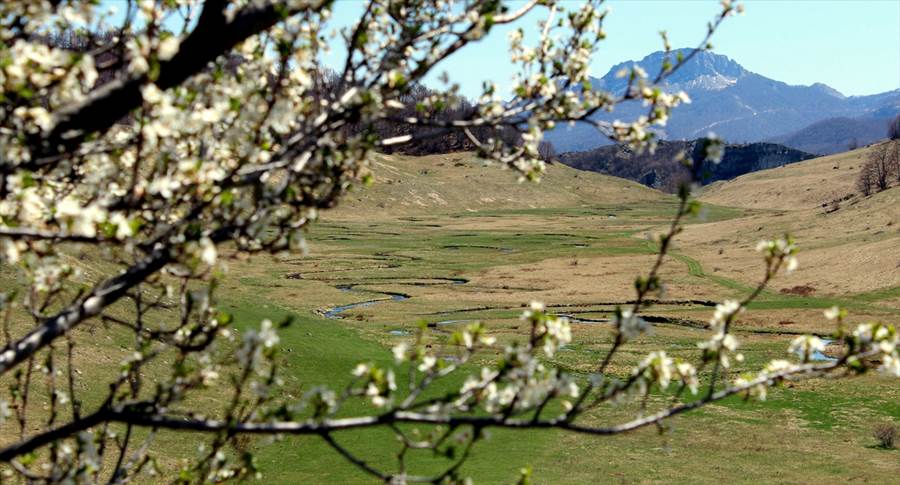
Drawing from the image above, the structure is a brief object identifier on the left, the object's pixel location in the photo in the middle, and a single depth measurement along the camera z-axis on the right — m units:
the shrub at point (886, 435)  46.99
